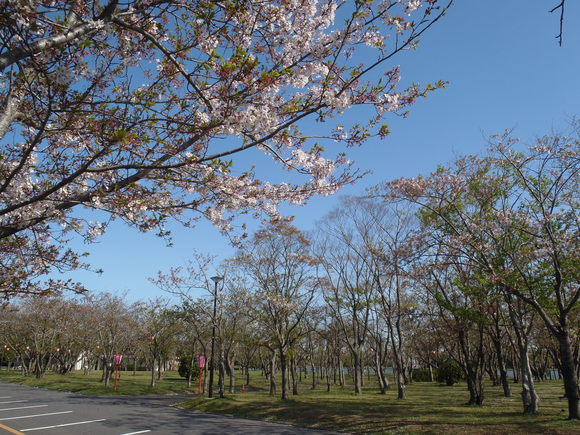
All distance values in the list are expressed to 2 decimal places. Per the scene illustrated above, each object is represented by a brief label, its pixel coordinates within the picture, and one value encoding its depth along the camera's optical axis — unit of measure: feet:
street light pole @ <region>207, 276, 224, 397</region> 61.96
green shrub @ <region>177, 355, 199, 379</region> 118.66
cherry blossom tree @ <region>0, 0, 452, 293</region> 11.05
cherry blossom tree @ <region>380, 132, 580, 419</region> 35.50
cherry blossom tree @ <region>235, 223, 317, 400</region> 66.90
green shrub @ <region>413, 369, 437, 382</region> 148.10
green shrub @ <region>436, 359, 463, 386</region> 106.73
